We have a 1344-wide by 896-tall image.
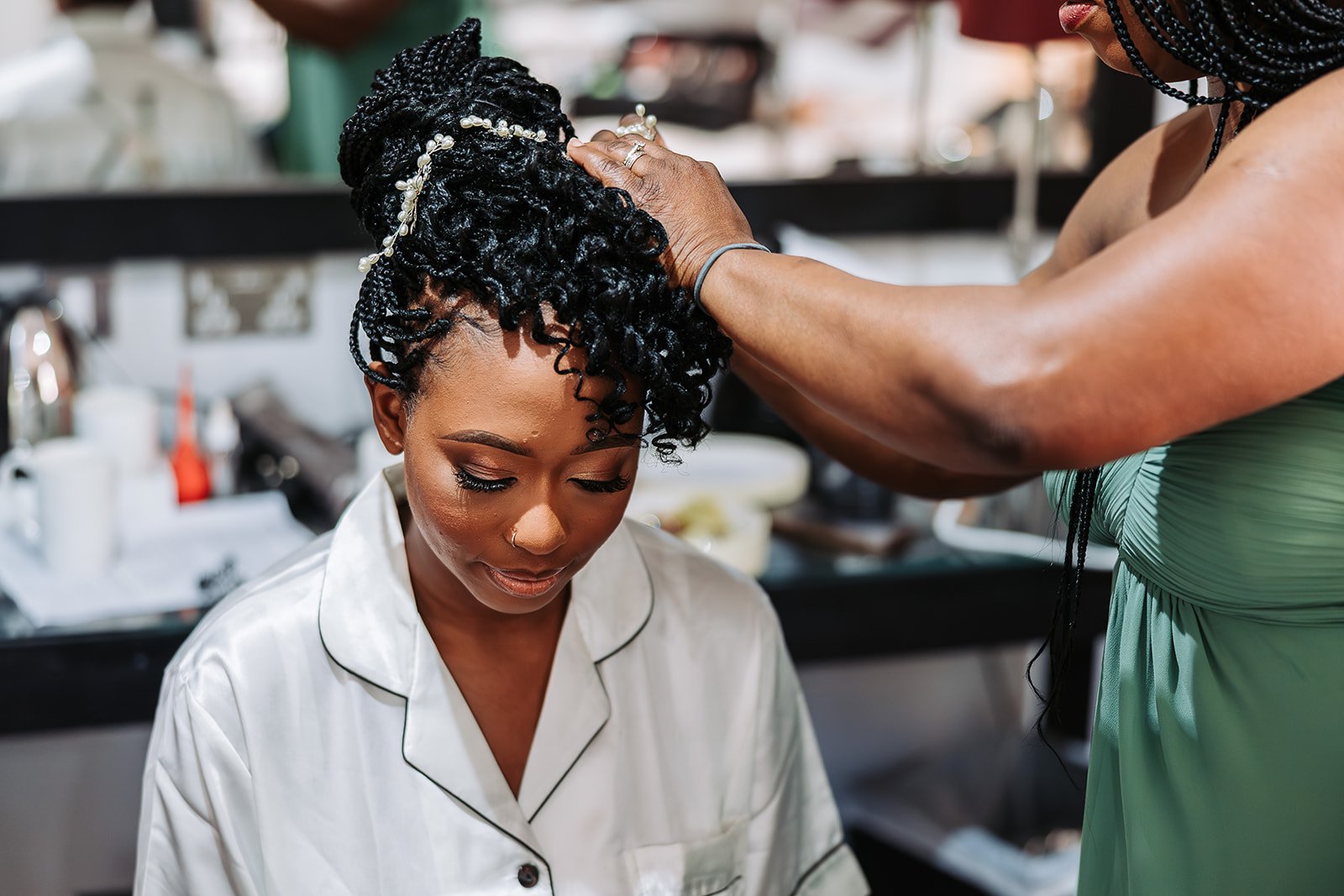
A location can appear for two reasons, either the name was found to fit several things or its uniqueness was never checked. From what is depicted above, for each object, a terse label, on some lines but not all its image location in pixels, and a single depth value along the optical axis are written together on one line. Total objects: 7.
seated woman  0.99
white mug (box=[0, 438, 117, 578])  1.67
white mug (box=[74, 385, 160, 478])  1.90
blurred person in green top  2.03
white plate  1.93
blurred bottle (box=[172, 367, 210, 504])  1.94
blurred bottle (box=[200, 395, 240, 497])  1.96
